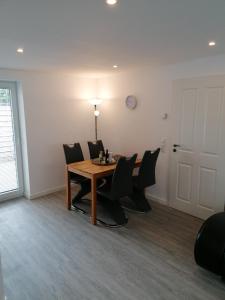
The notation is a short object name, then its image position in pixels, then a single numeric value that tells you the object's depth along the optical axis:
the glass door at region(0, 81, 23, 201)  3.84
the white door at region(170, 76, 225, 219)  3.10
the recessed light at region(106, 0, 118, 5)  1.43
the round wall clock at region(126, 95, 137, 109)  4.13
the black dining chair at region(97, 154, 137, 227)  3.12
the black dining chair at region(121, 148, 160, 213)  3.48
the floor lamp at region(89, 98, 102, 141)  4.63
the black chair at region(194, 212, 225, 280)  2.12
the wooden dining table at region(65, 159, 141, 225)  3.24
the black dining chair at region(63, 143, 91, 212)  3.89
